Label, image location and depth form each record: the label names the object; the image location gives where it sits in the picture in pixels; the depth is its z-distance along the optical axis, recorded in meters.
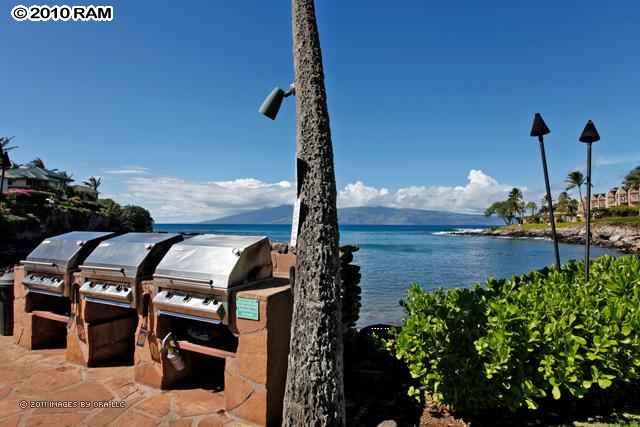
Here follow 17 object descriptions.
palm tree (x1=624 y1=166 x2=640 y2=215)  61.81
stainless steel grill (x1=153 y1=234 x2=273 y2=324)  3.19
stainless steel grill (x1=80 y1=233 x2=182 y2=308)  3.83
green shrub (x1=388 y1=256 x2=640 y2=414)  2.92
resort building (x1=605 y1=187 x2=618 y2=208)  72.67
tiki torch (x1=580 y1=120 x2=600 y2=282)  5.62
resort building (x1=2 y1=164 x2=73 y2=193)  45.44
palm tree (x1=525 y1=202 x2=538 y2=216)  92.01
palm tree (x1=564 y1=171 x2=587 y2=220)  63.50
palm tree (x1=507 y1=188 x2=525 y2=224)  85.90
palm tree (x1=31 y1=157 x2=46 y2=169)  58.83
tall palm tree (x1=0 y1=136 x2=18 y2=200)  39.94
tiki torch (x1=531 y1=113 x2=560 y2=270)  5.65
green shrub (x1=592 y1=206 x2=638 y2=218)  57.61
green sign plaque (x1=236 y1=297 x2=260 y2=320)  3.04
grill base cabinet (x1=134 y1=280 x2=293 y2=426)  3.03
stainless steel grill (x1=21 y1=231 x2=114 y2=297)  4.46
